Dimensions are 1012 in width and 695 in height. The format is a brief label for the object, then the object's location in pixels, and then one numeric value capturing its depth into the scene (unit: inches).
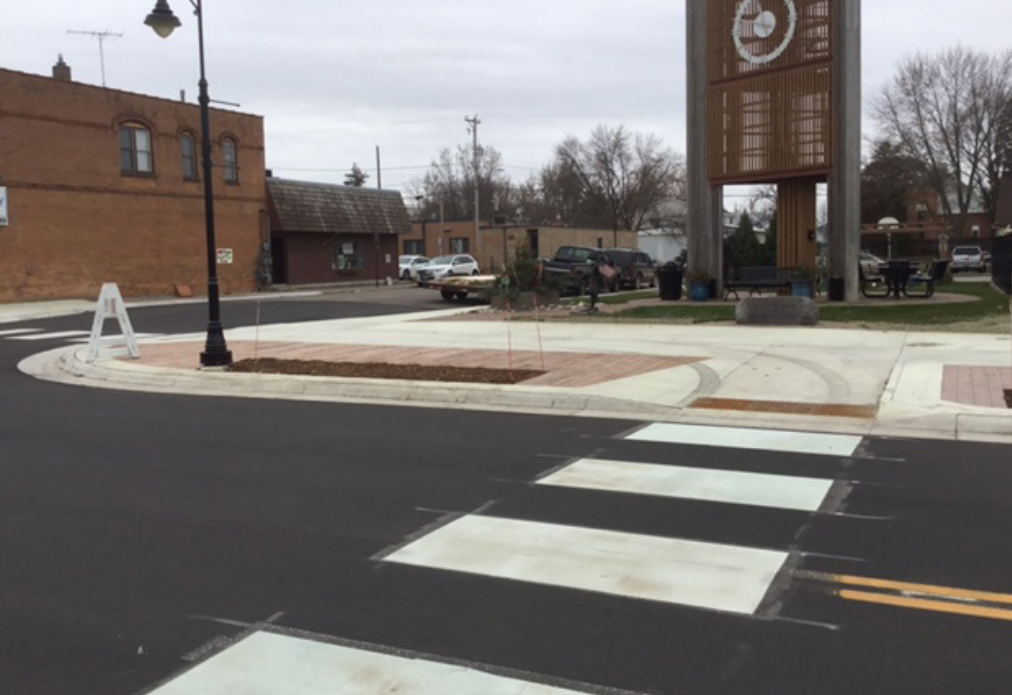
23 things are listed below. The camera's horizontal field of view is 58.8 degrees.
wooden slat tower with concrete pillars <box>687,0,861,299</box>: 838.5
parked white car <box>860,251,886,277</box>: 1190.3
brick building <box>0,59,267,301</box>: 1342.3
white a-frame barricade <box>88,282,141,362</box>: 605.3
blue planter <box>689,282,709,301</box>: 938.1
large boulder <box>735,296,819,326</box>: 685.3
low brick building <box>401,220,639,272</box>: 2431.1
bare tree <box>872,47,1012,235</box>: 2301.9
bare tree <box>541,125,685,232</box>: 3262.8
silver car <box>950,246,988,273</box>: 2009.1
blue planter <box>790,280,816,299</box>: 842.2
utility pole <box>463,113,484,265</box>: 2500.0
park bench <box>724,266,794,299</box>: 878.4
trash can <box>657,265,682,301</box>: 952.3
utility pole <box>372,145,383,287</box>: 1977.1
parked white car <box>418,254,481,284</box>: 1831.0
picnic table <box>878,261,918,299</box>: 885.2
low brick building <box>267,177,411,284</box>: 1808.6
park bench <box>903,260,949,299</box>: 911.0
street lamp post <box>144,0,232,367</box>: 539.2
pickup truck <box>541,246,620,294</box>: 1227.9
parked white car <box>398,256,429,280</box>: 2143.8
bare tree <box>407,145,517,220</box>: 3499.0
